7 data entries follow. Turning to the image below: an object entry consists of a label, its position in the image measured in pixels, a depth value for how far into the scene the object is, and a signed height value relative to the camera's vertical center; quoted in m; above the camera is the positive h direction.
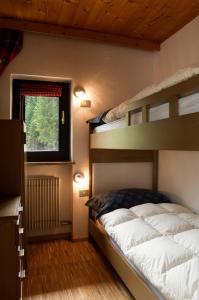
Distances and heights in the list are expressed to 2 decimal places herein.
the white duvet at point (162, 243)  1.21 -0.64
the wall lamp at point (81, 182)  2.85 -0.43
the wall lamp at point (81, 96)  2.83 +0.60
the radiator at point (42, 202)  2.79 -0.66
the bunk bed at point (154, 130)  1.18 +0.10
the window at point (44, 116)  2.85 +0.37
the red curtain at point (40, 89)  2.83 +0.68
